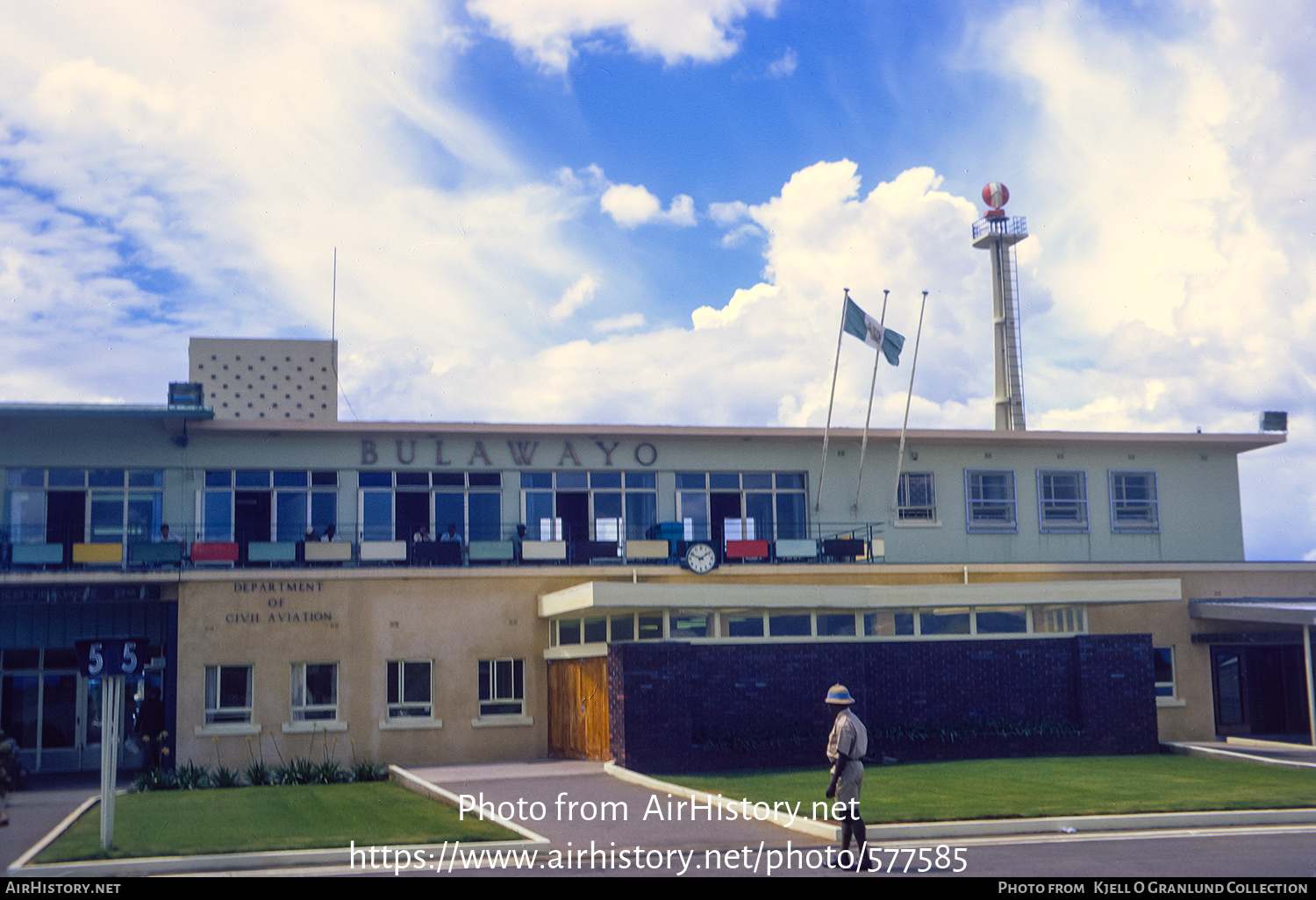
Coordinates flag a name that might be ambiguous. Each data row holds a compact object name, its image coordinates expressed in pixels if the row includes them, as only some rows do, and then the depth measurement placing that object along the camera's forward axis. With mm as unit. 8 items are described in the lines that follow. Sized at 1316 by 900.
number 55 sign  14102
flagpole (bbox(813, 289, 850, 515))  30781
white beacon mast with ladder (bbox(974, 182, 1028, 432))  52250
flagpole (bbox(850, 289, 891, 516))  31109
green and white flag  30703
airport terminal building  22578
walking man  12562
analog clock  27656
